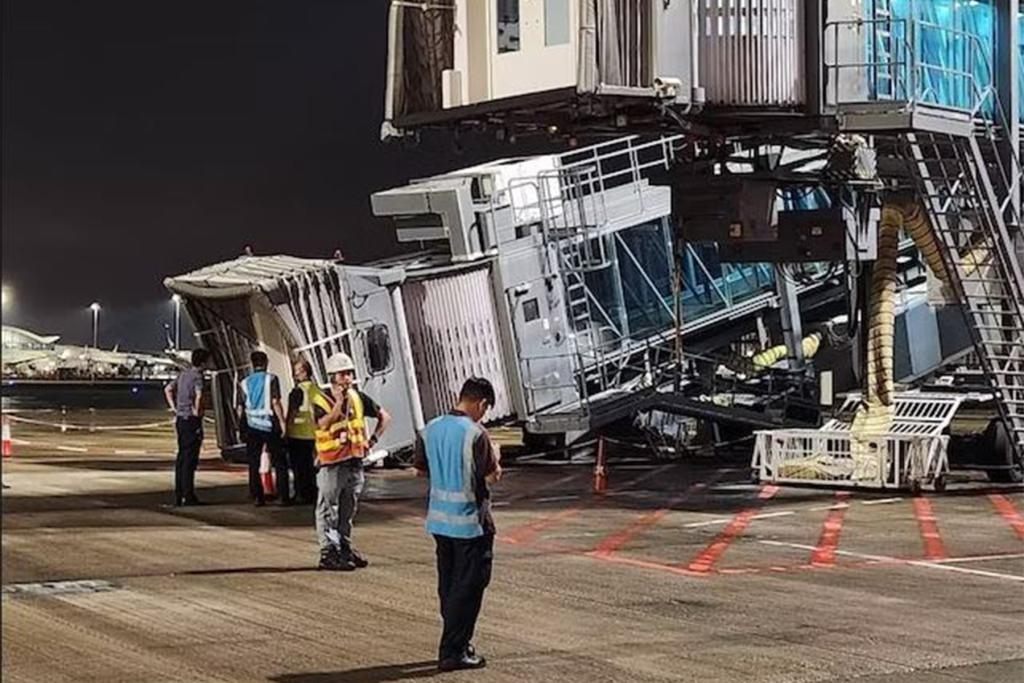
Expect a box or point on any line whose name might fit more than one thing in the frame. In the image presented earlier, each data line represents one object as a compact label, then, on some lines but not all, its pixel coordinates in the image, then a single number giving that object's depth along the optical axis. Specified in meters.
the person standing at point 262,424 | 17.66
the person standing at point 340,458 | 12.23
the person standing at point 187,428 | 17.52
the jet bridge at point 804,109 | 17.81
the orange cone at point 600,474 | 20.93
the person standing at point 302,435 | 17.06
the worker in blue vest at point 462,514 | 8.73
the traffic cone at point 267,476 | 17.89
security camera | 17.48
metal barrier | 20.11
